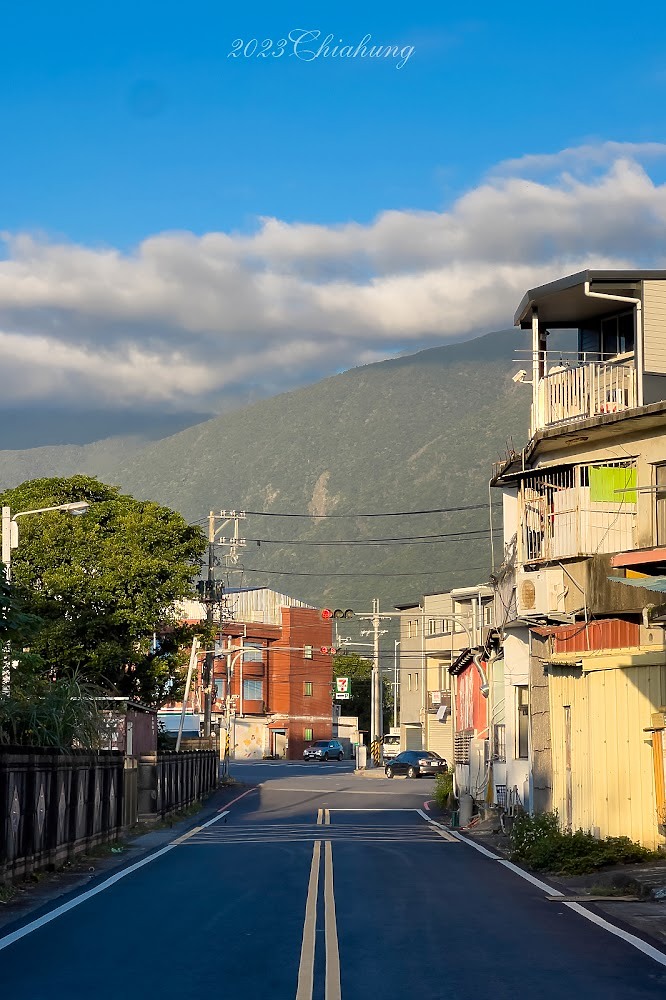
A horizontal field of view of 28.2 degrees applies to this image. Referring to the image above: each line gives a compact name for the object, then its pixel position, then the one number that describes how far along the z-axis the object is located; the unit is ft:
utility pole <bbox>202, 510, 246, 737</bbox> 209.46
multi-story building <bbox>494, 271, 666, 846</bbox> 74.90
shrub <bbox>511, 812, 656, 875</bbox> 67.36
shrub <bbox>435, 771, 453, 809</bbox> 150.71
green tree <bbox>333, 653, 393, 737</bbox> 483.10
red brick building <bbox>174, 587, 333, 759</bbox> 363.76
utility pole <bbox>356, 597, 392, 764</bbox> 287.81
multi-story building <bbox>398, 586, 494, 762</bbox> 310.65
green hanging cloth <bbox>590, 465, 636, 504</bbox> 93.04
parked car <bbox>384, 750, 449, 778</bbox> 245.86
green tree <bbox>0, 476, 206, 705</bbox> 168.76
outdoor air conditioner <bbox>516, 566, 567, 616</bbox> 93.76
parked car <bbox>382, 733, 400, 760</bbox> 342.99
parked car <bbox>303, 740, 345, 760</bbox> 347.97
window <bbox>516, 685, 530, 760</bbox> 110.83
